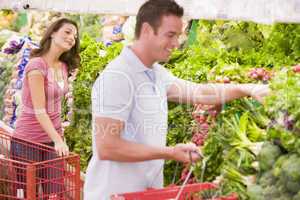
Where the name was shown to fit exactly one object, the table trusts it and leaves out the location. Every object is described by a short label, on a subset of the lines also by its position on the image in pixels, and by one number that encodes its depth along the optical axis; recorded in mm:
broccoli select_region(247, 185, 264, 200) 3172
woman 5469
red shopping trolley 5336
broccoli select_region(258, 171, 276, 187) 3188
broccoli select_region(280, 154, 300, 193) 3082
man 3648
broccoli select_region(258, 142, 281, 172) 3203
